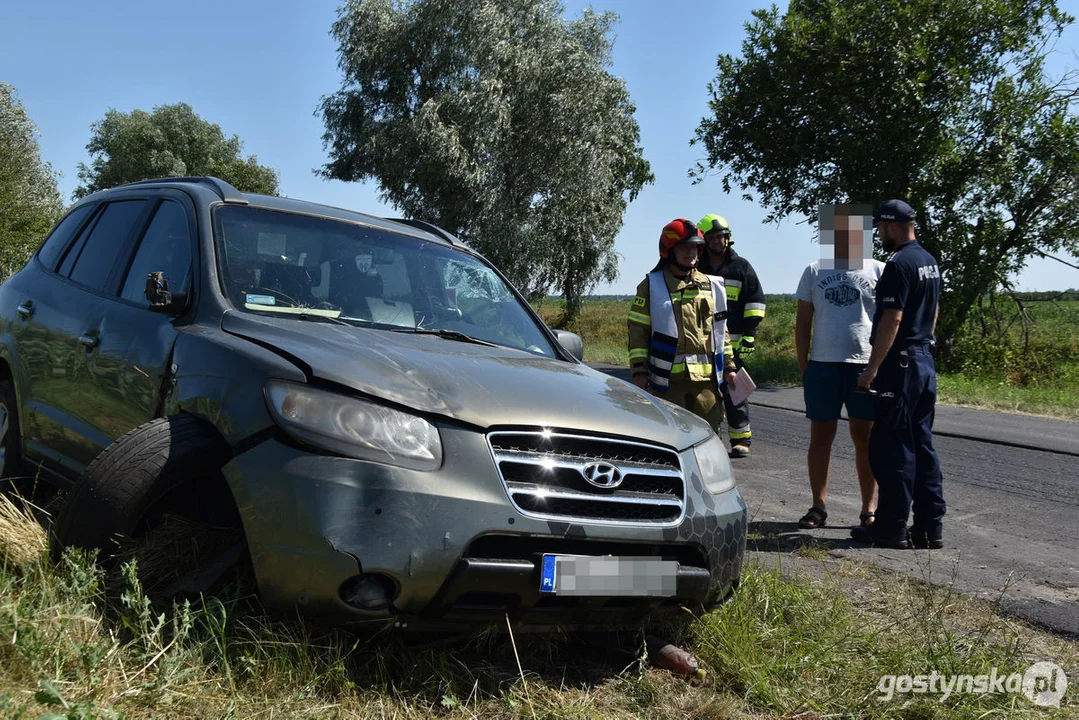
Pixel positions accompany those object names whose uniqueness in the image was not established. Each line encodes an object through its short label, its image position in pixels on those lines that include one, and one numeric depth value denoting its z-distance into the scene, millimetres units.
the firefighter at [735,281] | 8039
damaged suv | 2859
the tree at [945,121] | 18547
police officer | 5566
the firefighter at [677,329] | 5980
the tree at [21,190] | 35094
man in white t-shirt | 6094
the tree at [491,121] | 31234
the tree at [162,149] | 61562
